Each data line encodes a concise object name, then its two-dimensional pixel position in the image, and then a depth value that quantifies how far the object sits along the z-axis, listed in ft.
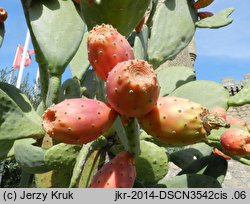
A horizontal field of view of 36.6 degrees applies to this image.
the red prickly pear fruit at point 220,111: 2.81
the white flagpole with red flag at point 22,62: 21.04
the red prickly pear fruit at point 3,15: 3.99
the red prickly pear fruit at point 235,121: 3.16
